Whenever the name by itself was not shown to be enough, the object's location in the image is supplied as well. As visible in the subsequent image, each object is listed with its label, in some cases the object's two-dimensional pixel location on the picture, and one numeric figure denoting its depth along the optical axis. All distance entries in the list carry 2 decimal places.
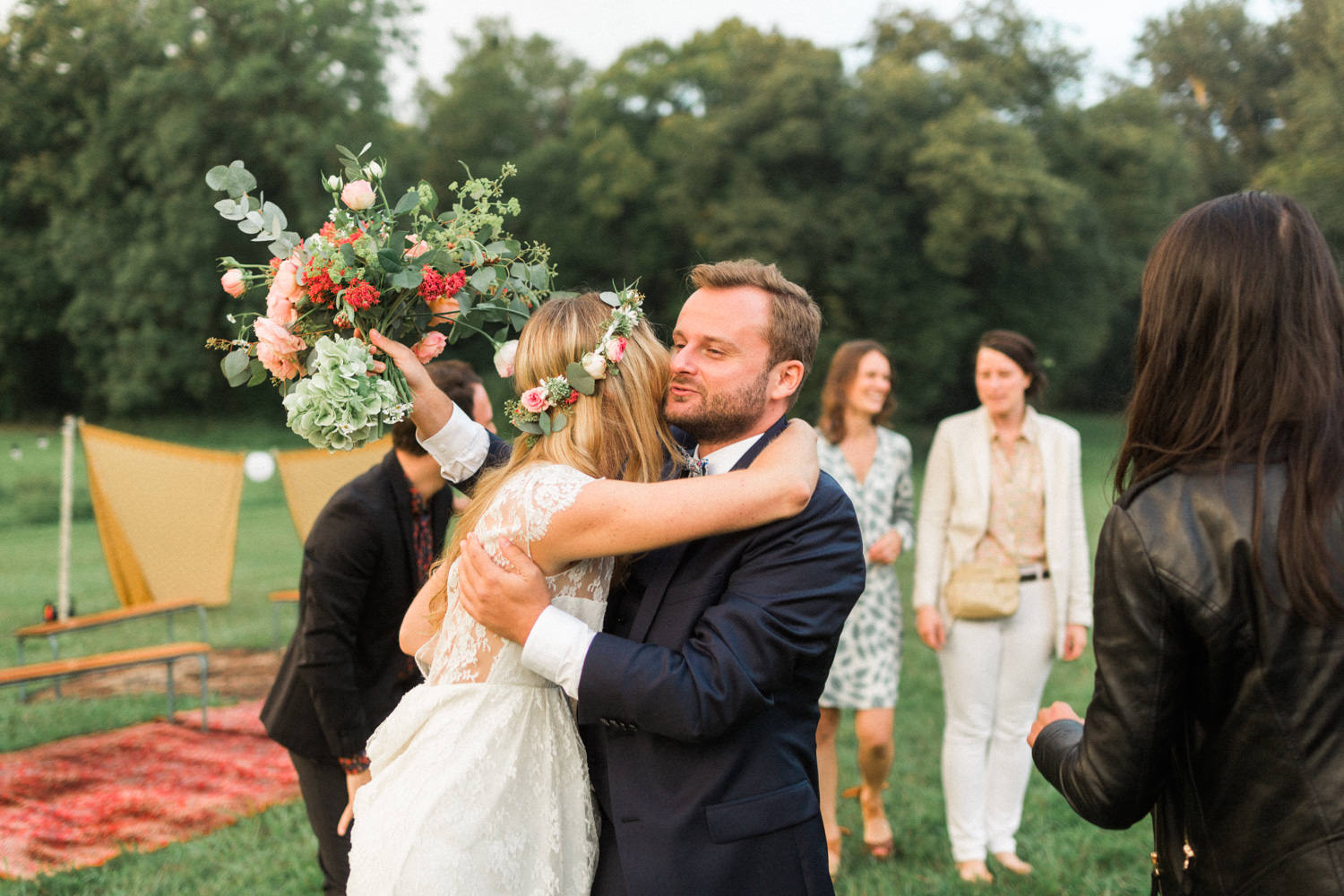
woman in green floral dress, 5.55
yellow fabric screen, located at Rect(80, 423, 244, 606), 10.12
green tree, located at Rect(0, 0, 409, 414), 27.39
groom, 2.23
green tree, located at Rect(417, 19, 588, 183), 32.88
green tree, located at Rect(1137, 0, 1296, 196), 34.69
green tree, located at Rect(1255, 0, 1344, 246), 24.23
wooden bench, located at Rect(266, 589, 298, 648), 10.43
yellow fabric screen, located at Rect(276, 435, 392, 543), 11.44
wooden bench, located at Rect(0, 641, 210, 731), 7.09
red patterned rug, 5.65
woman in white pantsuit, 5.24
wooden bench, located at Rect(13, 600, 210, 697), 8.67
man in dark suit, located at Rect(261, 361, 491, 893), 3.53
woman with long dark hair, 1.84
